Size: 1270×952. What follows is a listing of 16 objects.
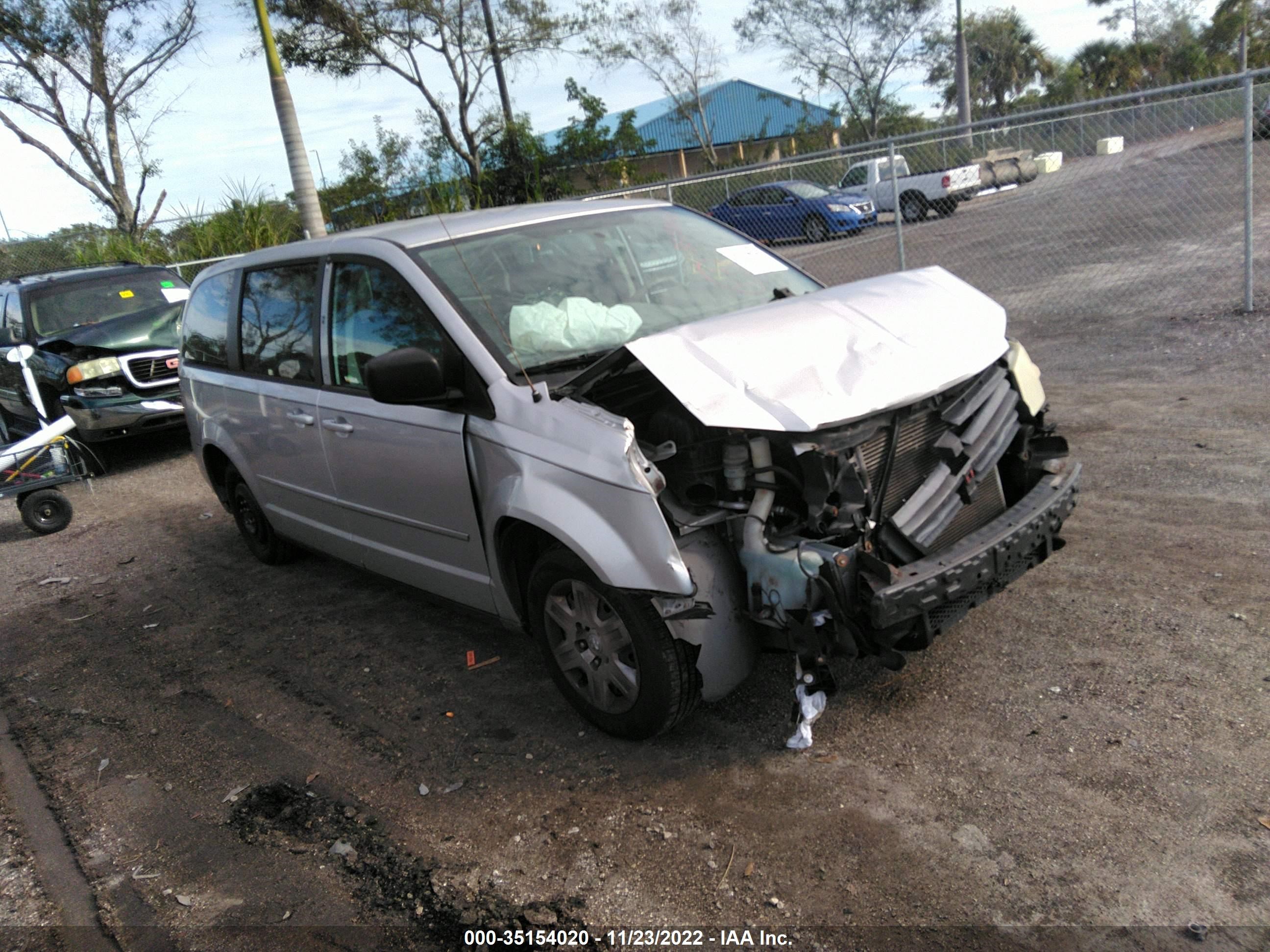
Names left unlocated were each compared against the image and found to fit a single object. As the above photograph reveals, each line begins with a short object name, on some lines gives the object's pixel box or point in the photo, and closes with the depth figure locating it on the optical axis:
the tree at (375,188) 22.91
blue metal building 46.03
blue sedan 14.07
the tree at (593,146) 29.92
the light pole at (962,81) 29.64
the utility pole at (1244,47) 41.60
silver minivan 3.20
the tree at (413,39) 28.55
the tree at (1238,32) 53.69
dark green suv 9.81
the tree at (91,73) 25.67
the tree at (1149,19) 62.41
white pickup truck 13.02
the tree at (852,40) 44.81
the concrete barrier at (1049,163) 11.53
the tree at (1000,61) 60.16
